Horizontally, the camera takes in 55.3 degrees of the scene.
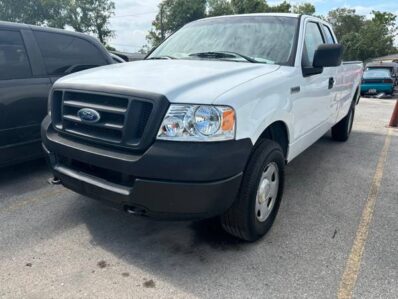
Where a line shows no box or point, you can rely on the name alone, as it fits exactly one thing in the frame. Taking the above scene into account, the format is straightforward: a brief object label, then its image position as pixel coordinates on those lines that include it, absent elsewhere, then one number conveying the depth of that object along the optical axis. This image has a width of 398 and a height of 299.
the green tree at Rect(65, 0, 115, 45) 43.62
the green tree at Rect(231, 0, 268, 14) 53.59
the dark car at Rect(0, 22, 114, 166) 4.13
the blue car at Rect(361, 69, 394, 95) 17.17
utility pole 46.91
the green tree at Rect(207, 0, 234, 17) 55.41
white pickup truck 2.46
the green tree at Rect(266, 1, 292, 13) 52.96
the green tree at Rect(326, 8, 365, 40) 67.19
